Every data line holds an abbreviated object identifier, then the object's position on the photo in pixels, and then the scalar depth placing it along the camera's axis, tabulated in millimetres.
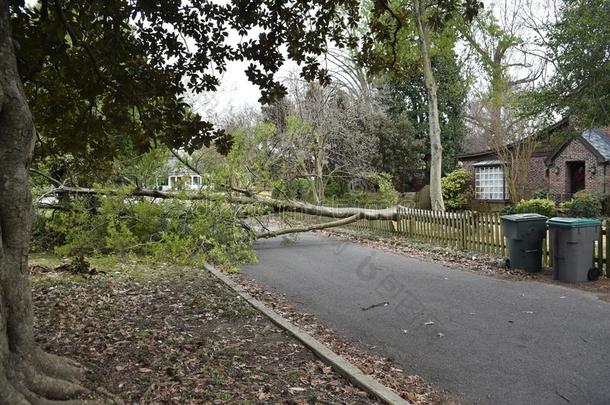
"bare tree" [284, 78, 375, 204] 23516
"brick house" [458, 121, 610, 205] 23169
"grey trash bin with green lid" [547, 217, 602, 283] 8672
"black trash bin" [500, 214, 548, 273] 9570
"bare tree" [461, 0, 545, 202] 21734
